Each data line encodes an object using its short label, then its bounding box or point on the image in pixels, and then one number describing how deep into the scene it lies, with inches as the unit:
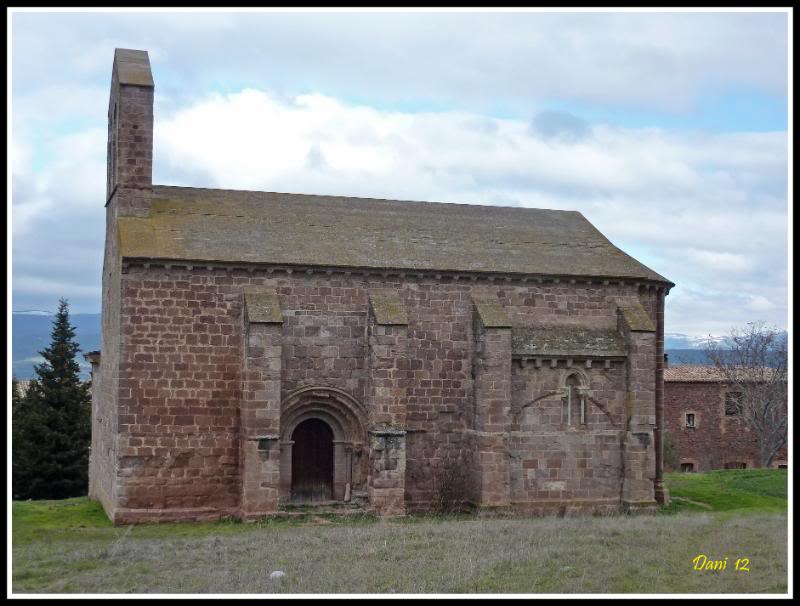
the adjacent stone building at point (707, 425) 1887.3
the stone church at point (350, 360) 986.1
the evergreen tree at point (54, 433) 1478.8
